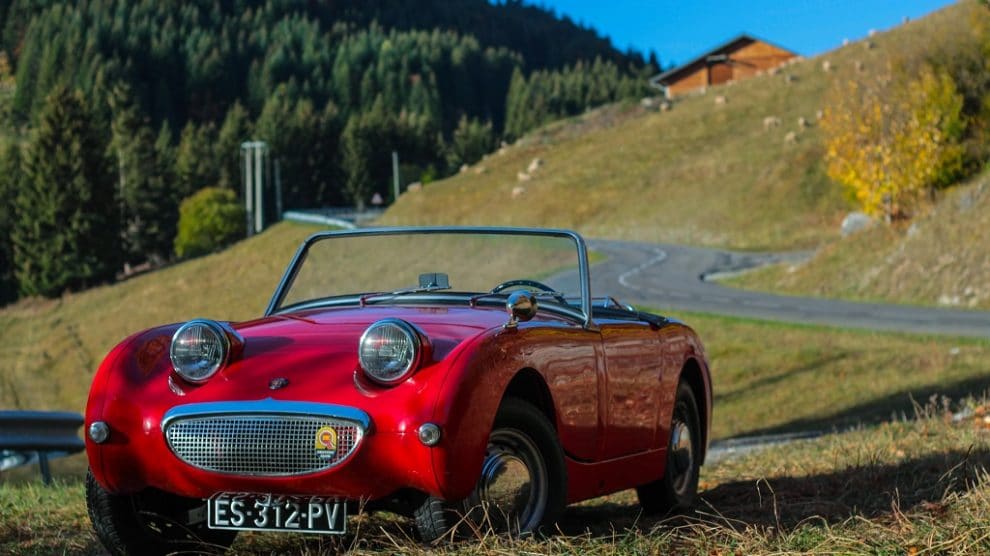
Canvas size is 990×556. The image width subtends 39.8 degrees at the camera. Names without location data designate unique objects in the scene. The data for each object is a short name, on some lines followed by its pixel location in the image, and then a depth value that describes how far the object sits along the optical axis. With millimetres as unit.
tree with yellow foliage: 45875
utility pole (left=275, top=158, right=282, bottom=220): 124062
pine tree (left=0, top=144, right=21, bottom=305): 95438
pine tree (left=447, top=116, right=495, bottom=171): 142500
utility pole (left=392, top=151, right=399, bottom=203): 126688
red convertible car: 4621
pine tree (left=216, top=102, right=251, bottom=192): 126000
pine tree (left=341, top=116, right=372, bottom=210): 129875
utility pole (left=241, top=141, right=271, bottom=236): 115312
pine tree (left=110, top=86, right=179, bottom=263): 104688
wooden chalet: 115250
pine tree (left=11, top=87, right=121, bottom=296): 89750
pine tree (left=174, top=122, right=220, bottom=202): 121312
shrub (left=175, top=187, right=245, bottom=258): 107688
